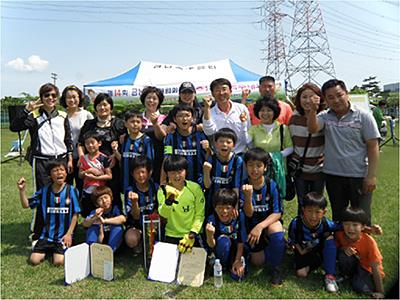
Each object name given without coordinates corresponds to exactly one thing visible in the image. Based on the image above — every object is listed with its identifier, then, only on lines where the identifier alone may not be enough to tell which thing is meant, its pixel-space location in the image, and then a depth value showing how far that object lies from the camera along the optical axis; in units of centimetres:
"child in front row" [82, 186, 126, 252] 392
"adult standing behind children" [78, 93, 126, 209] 416
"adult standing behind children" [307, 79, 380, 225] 296
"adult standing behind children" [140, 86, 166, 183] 407
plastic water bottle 337
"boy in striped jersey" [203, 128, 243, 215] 363
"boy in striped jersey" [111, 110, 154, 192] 402
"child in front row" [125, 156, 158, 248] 389
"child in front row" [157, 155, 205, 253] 362
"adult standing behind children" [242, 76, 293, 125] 397
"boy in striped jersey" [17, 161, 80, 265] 400
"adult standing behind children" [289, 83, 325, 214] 330
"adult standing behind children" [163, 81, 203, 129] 405
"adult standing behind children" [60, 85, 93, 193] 433
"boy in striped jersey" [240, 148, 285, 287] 344
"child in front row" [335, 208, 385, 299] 241
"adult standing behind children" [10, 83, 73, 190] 418
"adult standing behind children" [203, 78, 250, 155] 376
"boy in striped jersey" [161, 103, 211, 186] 385
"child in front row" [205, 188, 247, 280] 349
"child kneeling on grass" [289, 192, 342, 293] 332
